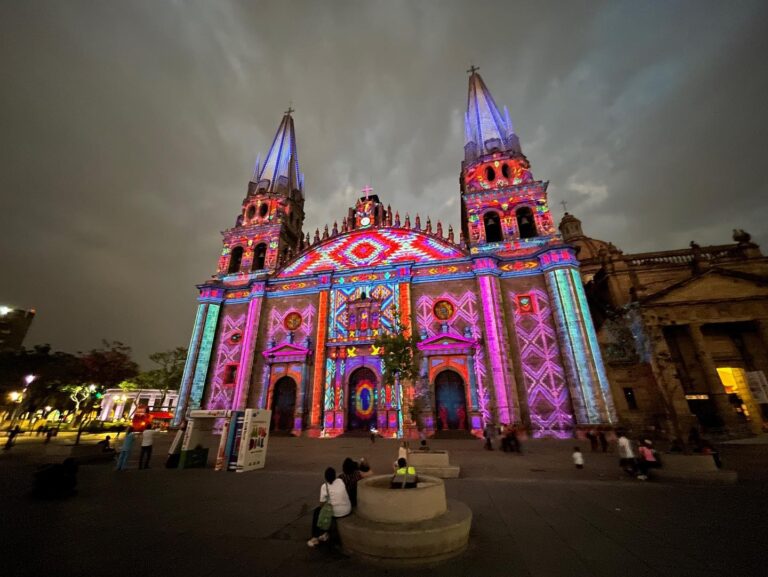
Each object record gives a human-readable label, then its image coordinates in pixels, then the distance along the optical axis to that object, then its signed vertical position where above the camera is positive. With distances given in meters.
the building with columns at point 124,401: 52.78 +2.00
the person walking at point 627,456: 8.95 -1.33
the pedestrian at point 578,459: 10.12 -1.53
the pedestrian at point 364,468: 7.11 -1.24
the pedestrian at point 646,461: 8.58 -1.38
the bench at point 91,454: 11.61 -1.48
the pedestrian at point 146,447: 10.50 -1.09
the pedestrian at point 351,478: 5.50 -1.15
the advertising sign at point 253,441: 10.19 -0.94
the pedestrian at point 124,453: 10.39 -1.26
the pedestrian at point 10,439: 15.33 -1.17
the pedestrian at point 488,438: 14.70 -1.26
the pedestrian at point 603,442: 13.94 -1.41
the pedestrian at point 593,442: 14.50 -1.46
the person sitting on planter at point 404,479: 5.23 -1.11
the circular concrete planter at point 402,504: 4.31 -1.24
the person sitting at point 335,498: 4.62 -1.23
